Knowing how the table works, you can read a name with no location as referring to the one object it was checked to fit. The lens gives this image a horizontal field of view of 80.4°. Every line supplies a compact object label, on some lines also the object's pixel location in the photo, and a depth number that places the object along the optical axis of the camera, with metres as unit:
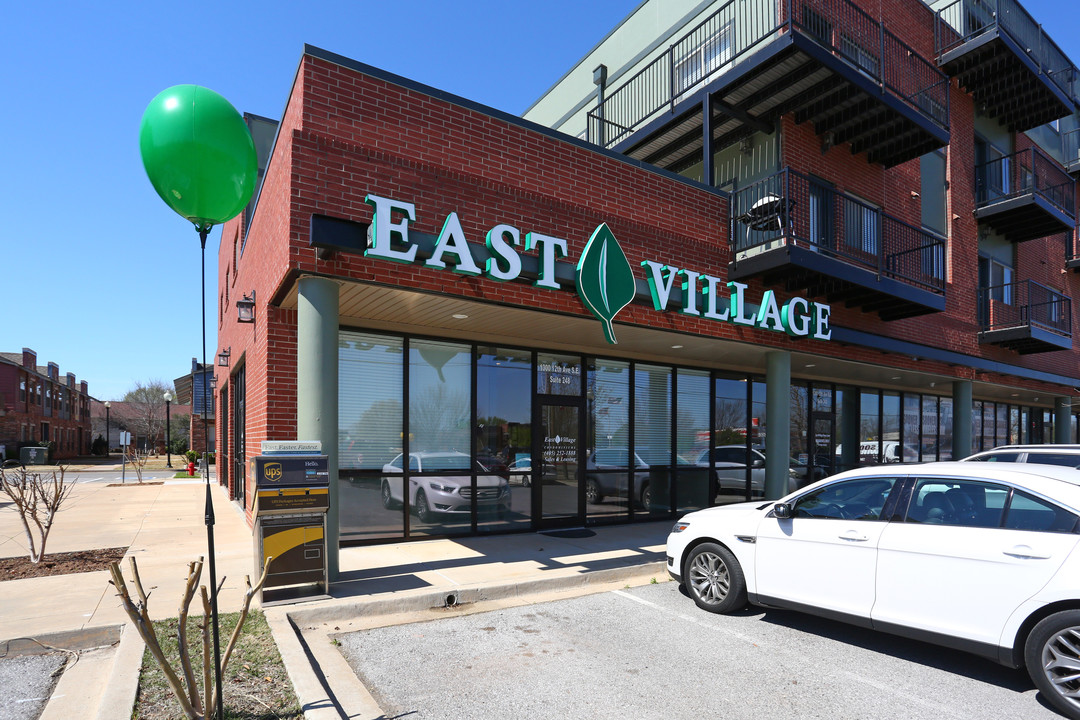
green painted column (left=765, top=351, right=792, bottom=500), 11.09
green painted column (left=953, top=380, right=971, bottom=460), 16.27
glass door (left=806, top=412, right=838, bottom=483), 15.38
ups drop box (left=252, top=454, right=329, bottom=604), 5.98
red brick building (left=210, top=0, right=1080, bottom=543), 7.23
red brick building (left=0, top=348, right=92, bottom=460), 45.48
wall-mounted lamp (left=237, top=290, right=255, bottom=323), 9.52
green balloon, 3.59
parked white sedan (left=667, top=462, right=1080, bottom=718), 4.30
